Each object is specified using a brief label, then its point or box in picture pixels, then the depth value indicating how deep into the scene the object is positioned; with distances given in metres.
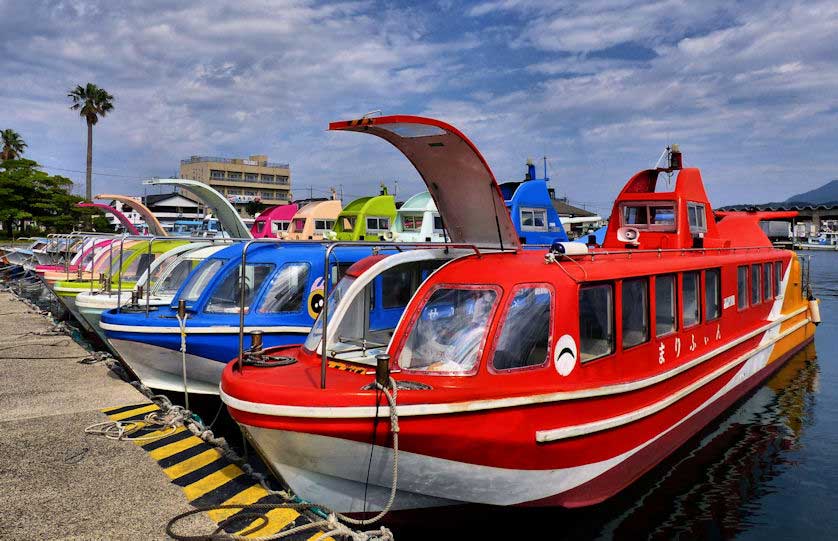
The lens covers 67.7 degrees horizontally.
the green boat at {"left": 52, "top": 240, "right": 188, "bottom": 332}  14.48
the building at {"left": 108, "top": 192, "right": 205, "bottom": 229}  97.50
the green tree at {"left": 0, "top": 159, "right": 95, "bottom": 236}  45.58
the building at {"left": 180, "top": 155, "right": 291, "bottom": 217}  110.75
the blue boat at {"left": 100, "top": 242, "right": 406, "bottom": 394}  9.07
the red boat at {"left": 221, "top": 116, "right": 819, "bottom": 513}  4.89
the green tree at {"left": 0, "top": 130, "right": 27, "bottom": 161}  59.94
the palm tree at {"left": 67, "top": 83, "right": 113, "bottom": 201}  57.75
